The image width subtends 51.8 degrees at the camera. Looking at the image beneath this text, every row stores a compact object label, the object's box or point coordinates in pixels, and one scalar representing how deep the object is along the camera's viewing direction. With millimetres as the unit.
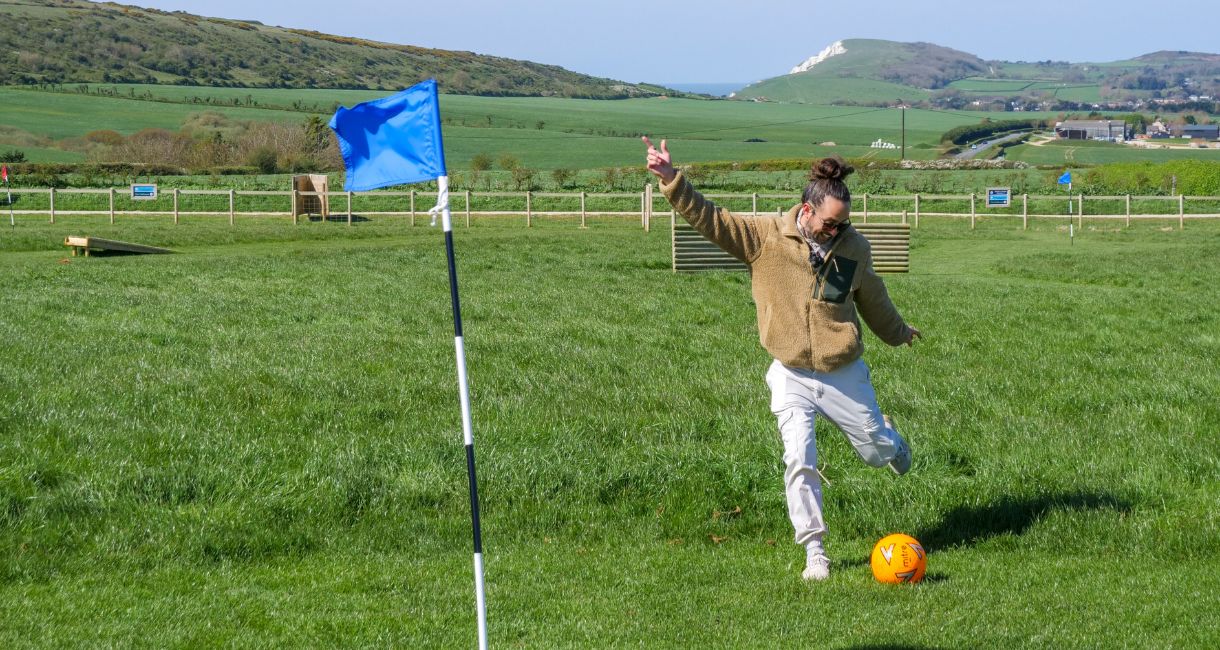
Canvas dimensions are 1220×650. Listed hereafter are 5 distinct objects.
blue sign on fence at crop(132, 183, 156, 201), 51344
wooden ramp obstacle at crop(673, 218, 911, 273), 24688
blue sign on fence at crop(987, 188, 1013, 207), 56244
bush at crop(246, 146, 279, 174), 86119
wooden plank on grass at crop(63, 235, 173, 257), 27594
